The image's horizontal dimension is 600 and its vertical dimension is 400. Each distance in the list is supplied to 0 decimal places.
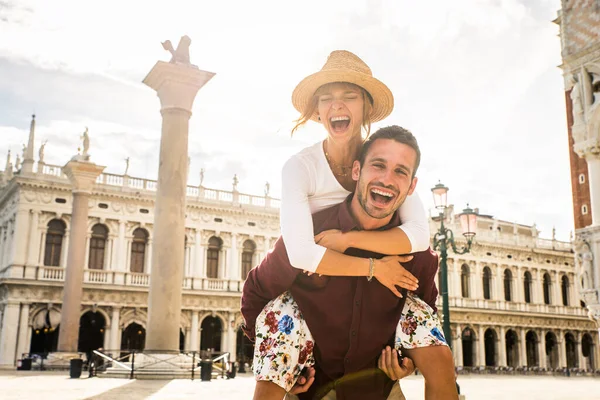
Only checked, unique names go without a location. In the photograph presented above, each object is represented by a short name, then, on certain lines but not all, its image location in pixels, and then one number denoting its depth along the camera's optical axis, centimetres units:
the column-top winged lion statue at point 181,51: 1318
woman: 229
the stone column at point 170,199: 1258
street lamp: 1218
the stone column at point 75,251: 1898
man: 230
